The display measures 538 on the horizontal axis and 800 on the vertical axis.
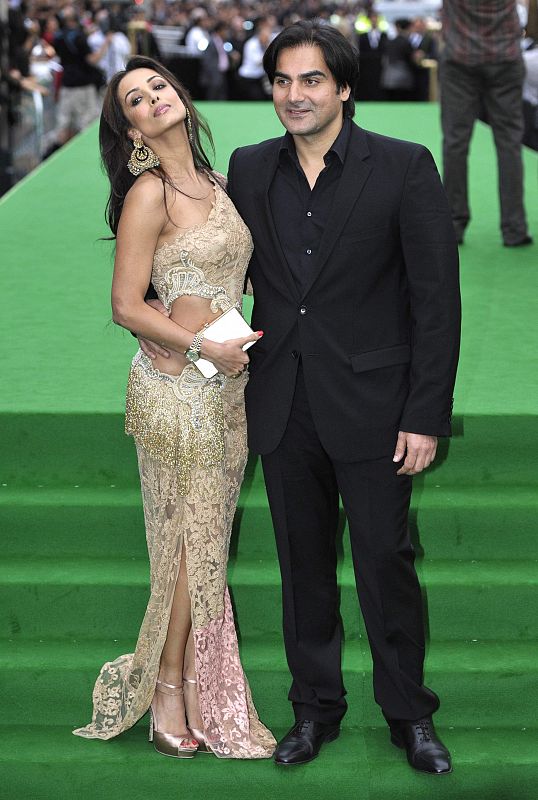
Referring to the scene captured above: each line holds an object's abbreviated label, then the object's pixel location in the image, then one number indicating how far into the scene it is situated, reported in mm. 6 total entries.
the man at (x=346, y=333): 6063
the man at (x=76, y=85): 25867
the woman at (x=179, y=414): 6209
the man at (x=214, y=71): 33514
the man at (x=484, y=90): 12987
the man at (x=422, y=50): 32160
